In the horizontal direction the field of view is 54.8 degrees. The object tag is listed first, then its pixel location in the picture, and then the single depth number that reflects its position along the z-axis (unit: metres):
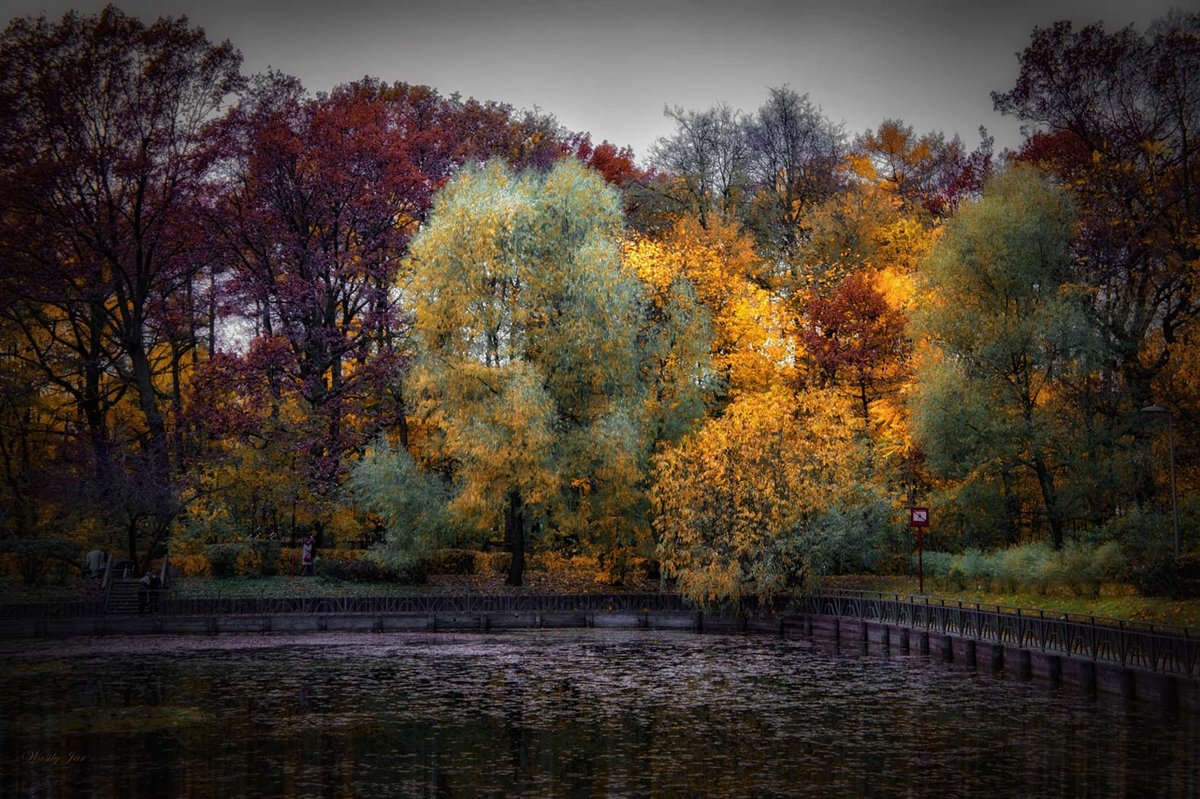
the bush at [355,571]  54.41
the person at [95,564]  52.06
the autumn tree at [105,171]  52.50
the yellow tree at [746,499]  47.38
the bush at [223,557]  53.91
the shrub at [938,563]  51.19
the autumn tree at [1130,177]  47.94
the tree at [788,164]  74.69
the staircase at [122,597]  48.59
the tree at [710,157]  76.31
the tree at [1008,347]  47.34
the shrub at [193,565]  54.35
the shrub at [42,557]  49.59
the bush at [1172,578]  37.72
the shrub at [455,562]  57.76
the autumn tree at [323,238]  58.81
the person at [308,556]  54.84
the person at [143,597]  48.66
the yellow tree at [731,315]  58.88
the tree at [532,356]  50.41
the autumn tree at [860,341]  60.69
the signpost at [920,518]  46.72
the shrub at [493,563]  58.47
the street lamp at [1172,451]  37.62
